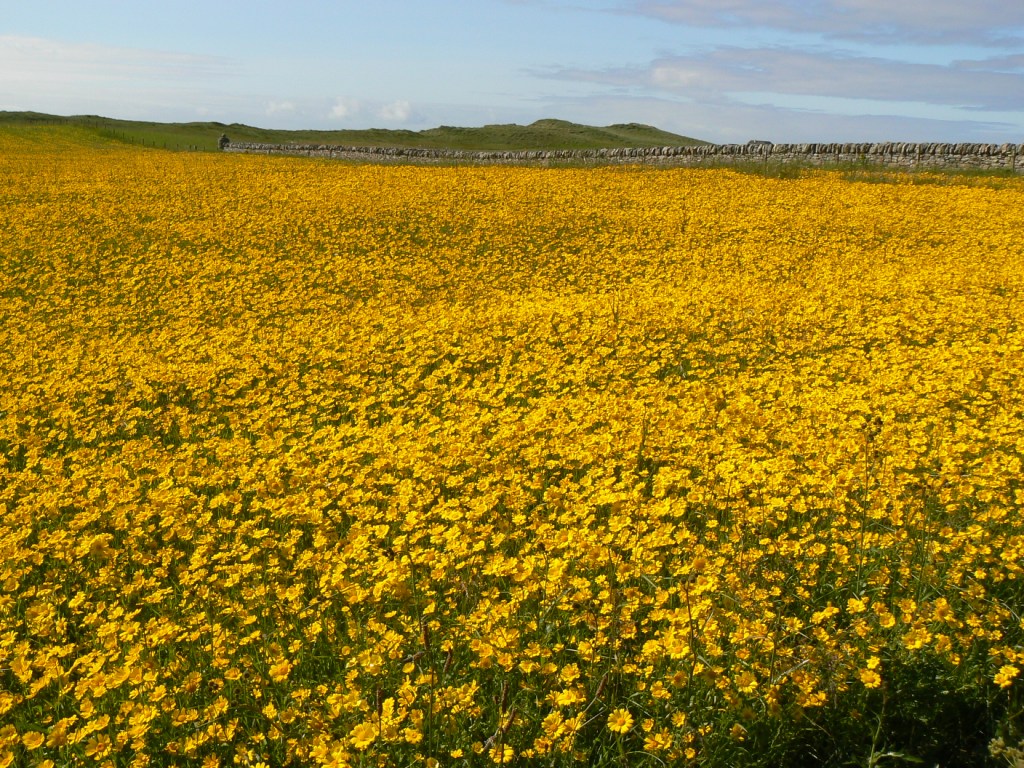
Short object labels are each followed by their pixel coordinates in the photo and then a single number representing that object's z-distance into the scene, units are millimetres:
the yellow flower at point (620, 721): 2893
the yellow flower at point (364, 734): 2919
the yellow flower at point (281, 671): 3309
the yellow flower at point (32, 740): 3086
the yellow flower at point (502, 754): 2795
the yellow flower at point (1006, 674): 3057
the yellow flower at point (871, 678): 3031
